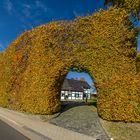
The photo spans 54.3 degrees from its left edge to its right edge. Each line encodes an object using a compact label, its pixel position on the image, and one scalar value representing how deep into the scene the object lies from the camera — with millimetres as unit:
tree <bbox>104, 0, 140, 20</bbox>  9291
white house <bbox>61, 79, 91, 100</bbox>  33857
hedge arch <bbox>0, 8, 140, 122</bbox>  6895
